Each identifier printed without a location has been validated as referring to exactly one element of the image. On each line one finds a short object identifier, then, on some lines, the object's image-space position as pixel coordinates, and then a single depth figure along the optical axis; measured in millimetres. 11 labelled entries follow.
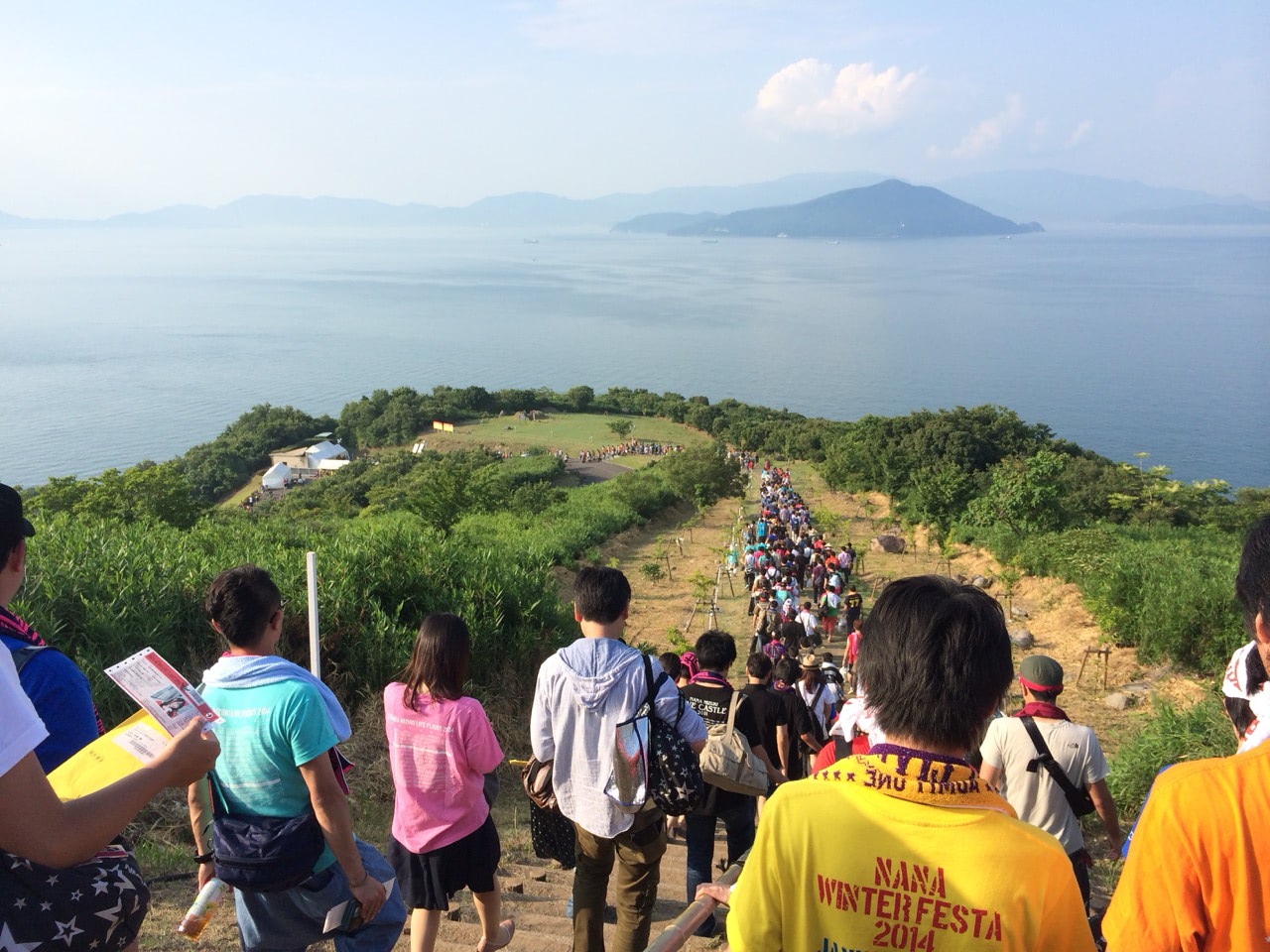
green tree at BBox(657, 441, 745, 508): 26141
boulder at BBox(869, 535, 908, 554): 19078
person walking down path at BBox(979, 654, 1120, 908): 3381
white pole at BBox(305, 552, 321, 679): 3820
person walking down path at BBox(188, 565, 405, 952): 2602
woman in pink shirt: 3199
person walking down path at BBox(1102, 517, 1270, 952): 1541
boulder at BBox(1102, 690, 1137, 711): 9516
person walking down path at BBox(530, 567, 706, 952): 3174
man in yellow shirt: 1545
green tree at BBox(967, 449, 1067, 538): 17438
